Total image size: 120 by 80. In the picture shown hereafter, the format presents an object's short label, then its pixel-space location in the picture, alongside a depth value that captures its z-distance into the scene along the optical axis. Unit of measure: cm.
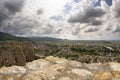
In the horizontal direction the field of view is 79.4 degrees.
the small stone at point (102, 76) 190
